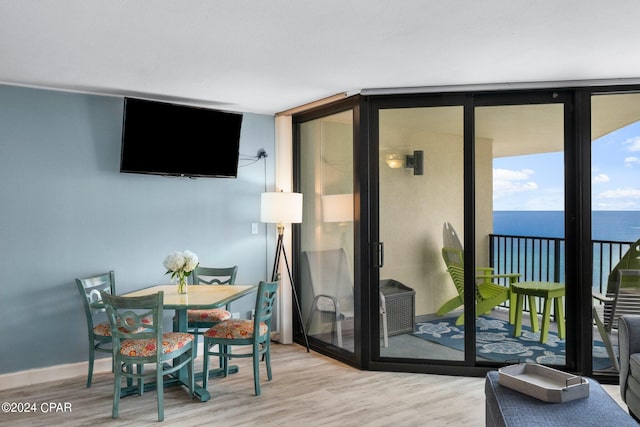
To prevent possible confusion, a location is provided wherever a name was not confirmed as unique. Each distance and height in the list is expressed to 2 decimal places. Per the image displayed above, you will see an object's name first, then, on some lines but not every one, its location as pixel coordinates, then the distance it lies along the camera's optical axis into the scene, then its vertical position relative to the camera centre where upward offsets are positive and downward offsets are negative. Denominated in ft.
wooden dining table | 11.03 -1.99
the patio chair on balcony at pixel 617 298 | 12.25 -2.07
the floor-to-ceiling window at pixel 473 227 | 12.63 -0.32
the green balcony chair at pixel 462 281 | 13.06 -1.74
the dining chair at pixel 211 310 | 13.67 -2.67
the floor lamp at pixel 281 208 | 15.06 +0.23
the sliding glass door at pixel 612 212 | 12.28 +0.09
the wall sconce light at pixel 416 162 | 13.46 +1.47
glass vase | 12.53 -1.78
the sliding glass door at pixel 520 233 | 12.80 -0.46
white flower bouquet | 12.30 -1.22
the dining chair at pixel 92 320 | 12.13 -2.66
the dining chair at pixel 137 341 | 10.10 -2.72
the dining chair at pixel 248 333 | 11.69 -2.86
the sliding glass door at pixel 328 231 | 14.42 -0.47
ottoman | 6.84 -2.86
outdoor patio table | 12.82 -2.22
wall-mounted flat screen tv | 13.38 +2.18
